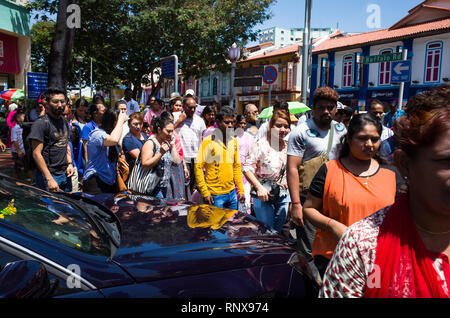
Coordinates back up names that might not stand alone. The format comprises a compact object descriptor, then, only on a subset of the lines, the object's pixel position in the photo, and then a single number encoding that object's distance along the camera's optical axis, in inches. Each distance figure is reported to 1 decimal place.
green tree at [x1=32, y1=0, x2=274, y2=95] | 629.9
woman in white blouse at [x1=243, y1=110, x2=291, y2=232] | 166.4
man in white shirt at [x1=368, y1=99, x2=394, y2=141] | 209.6
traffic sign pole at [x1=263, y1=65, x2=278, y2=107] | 371.9
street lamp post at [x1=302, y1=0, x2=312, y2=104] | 334.6
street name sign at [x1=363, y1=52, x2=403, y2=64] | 379.4
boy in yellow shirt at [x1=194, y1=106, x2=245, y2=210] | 176.6
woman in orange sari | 92.6
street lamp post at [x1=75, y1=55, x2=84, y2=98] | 927.7
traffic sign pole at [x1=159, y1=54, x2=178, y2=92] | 299.3
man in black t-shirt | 159.3
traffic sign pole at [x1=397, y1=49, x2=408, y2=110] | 375.9
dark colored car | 63.6
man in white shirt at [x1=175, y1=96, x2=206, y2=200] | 239.6
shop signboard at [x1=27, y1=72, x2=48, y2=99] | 359.6
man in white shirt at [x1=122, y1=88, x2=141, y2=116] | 378.0
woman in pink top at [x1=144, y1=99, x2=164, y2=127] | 304.4
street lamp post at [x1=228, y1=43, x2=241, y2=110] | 404.8
